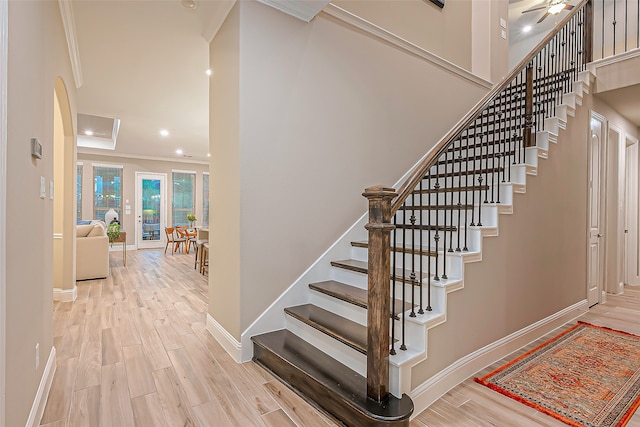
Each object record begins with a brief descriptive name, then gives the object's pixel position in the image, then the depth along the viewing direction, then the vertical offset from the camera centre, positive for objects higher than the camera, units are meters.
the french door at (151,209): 9.76 -0.01
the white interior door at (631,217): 5.07 -0.07
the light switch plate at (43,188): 2.00 +0.13
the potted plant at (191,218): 9.38 -0.26
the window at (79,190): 8.82 +0.49
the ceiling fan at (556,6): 4.86 +3.15
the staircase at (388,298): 1.74 -0.62
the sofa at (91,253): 5.25 -0.74
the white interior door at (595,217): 4.00 -0.06
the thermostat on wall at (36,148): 1.70 +0.32
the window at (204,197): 10.79 +0.40
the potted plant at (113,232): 6.31 -0.46
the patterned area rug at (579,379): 1.94 -1.18
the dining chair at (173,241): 8.40 -0.82
